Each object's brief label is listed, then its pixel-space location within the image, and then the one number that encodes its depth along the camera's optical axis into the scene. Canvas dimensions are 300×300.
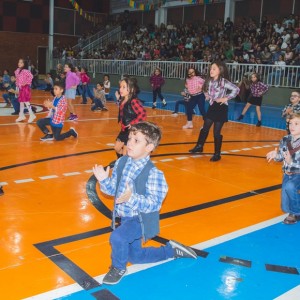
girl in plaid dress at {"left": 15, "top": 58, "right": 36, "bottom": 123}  9.95
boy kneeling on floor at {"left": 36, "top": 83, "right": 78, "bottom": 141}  8.08
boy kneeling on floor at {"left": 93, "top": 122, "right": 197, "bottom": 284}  2.87
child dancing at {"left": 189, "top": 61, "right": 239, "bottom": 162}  6.80
